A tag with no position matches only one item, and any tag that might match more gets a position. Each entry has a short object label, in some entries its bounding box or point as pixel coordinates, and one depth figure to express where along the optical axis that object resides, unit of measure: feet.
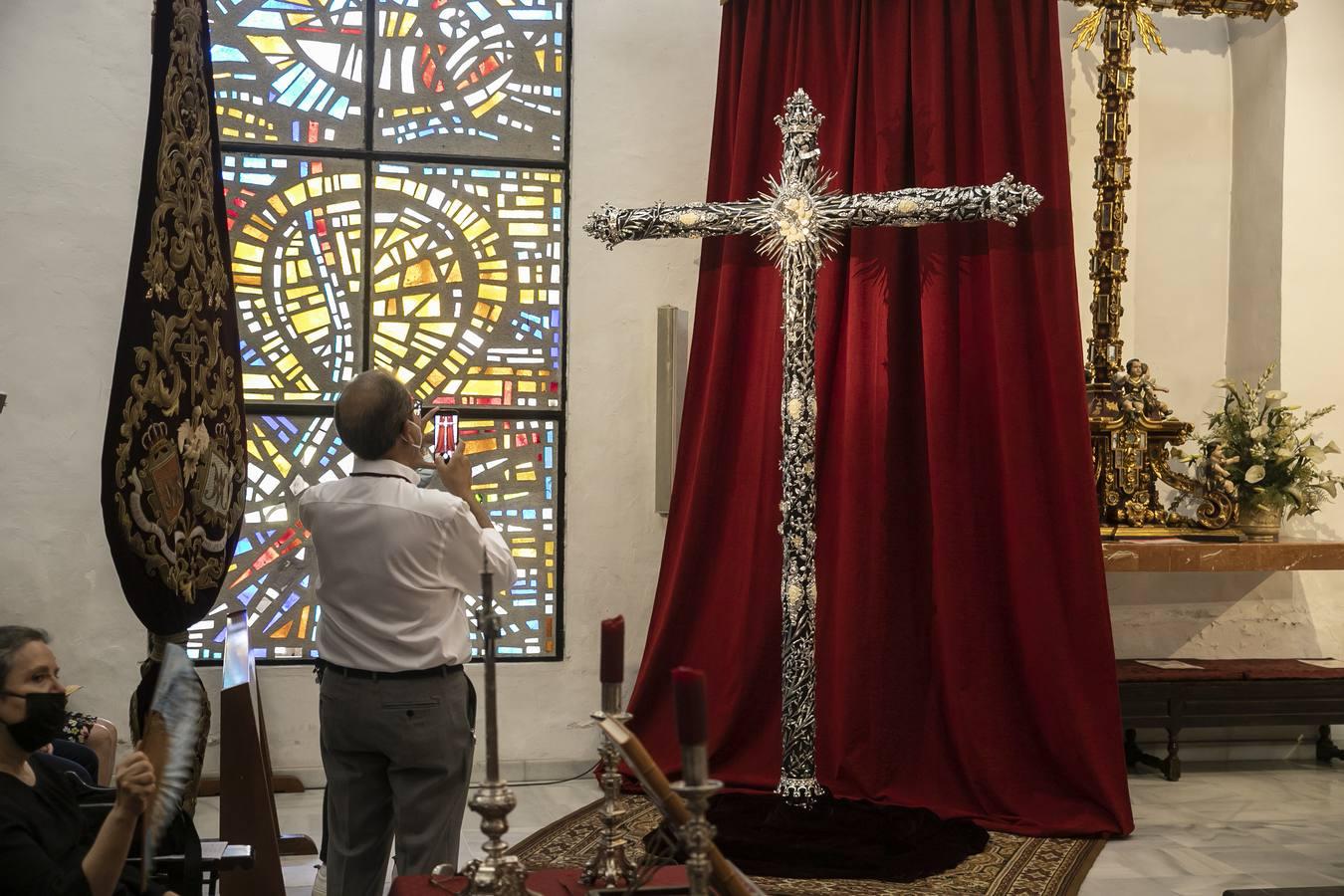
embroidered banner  9.66
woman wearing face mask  7.20
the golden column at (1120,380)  17.84
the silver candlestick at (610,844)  7.01
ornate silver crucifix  14.87
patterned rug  13.10
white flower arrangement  17.85
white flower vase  17.93
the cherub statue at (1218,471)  17.97
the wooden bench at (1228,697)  17.58
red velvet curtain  16.30
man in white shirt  9.48
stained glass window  17.75
